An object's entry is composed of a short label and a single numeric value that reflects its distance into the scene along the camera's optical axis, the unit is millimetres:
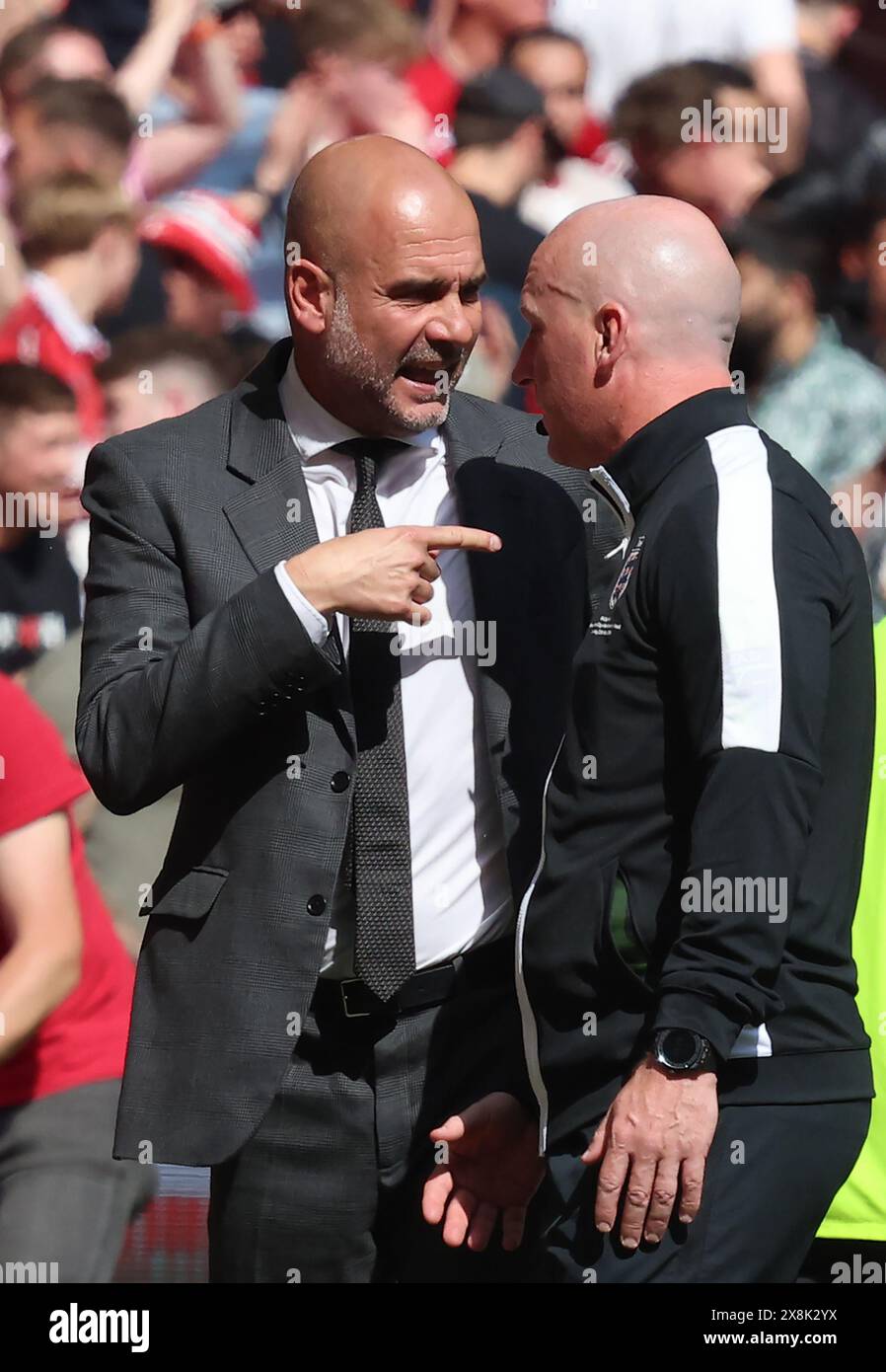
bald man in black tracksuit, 4035
